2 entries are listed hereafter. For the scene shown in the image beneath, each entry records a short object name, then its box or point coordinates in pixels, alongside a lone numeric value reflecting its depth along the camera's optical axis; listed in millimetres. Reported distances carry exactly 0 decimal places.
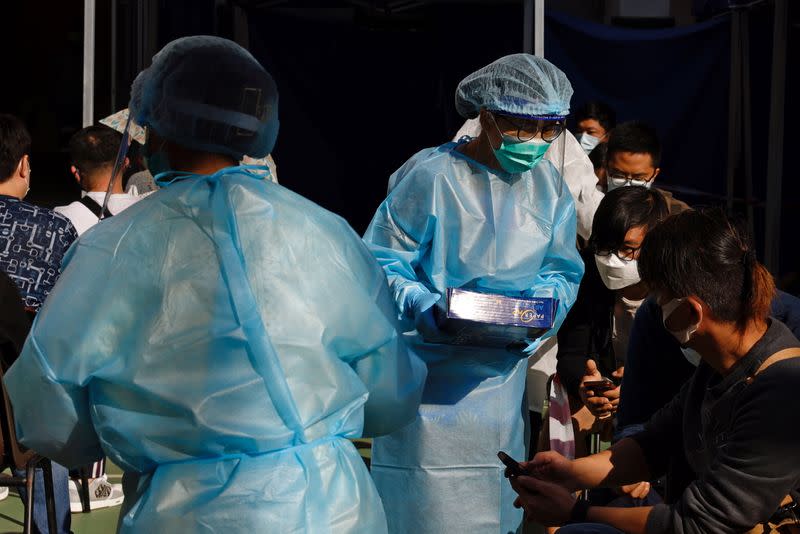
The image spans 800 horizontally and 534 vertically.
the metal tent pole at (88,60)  5418
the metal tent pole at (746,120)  6641
